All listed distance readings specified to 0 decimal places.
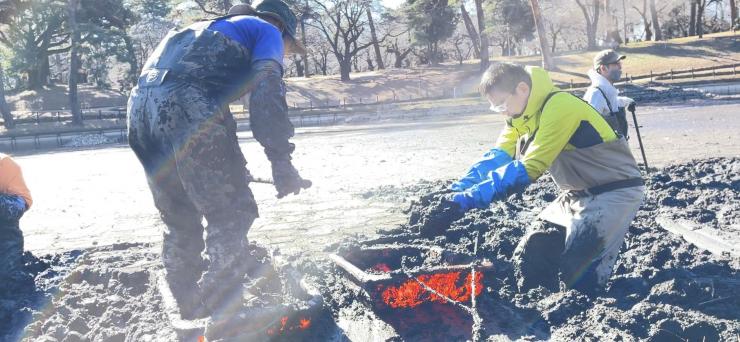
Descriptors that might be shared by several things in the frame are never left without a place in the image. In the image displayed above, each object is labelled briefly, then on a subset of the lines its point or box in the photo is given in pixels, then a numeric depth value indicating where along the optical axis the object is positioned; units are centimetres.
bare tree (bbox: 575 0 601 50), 4953
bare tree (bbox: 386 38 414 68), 5488
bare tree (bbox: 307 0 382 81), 4628
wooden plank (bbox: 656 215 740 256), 488
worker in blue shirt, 361
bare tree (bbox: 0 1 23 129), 3212
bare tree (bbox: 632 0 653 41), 5609
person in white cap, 733
